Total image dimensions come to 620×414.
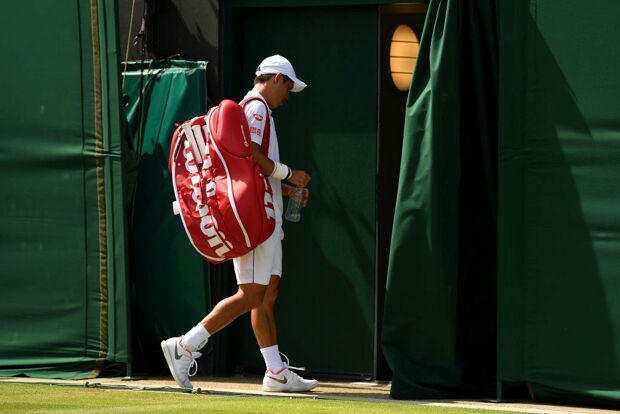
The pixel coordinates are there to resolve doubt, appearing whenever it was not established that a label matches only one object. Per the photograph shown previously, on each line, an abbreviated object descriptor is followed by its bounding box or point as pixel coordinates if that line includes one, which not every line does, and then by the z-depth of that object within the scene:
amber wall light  18.62
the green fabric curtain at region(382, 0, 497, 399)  16.69
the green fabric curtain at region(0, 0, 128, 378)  18.31
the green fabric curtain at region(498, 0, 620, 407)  15.81
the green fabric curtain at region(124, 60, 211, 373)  19.09
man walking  17.08
